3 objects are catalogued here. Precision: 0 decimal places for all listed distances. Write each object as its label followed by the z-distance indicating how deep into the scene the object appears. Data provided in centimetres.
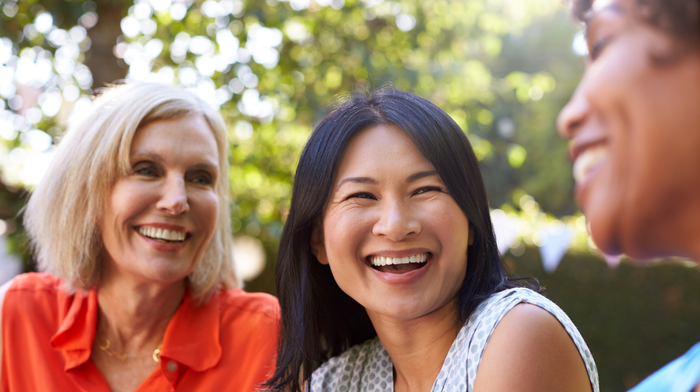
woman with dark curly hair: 47
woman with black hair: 86
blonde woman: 108
